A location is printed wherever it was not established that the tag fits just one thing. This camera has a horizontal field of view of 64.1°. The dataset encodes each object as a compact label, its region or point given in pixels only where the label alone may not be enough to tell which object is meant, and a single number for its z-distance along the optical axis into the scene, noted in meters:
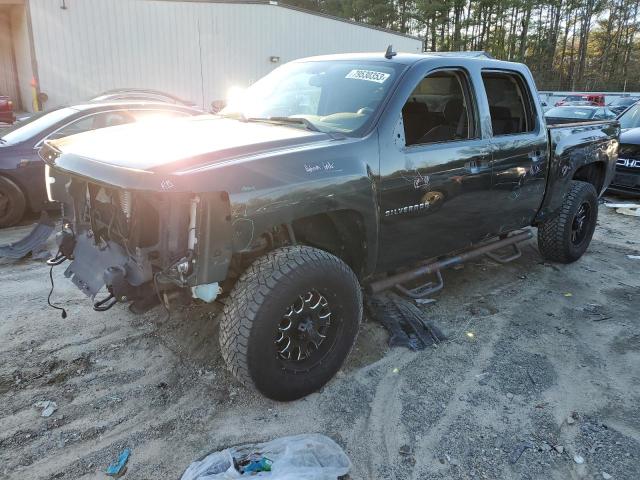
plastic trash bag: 2.31
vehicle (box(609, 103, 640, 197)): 8.41
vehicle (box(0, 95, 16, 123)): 9.77
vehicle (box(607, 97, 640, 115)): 21.02
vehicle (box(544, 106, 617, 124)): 14.50
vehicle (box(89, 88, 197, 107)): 9.36
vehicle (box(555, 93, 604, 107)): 22.33
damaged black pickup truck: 2.58
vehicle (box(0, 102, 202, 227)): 6.11
